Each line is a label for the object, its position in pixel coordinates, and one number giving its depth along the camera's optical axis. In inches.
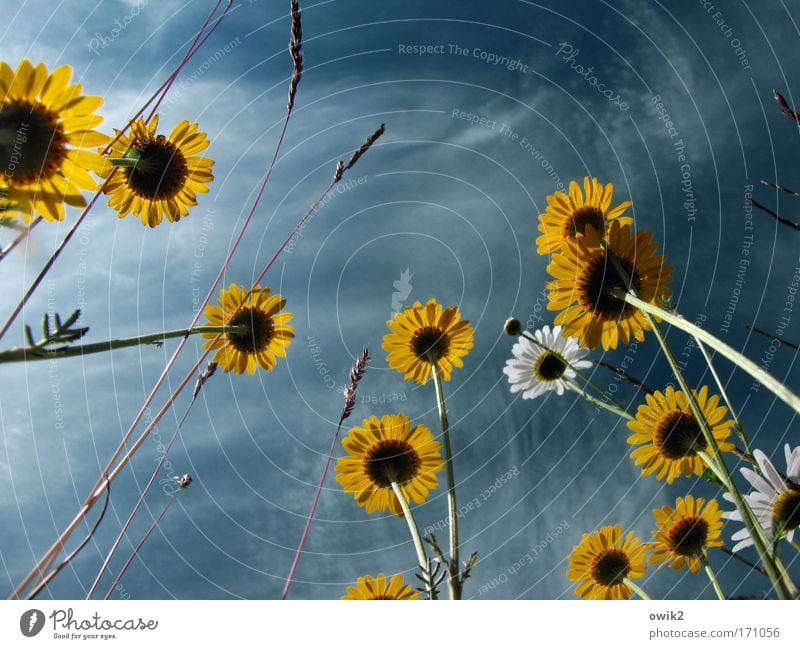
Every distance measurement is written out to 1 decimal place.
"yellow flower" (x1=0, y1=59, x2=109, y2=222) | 11.9
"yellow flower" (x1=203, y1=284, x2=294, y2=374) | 16.5
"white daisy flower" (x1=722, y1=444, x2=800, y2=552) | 14.0
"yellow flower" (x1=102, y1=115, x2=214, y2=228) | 15.3
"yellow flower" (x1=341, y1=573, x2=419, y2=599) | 15.3
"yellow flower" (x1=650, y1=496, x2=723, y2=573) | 15.9
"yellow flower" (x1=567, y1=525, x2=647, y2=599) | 16.8
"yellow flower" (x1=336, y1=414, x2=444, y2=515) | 16.3
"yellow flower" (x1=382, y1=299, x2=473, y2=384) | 17.0
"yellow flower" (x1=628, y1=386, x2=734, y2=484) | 16.1
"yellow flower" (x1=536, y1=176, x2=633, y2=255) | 15.7
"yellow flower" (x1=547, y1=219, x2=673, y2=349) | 14.6
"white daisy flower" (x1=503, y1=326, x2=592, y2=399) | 17.6
